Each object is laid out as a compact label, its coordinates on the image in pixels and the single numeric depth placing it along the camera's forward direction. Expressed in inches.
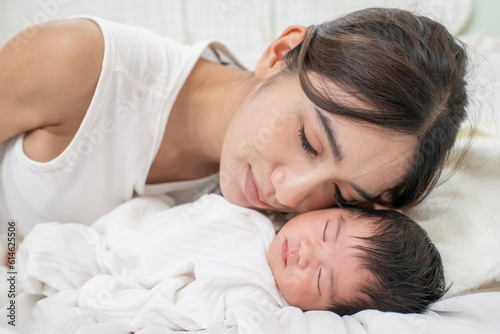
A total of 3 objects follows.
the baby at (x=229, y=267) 20.0
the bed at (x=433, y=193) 18.8
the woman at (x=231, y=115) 19.9
